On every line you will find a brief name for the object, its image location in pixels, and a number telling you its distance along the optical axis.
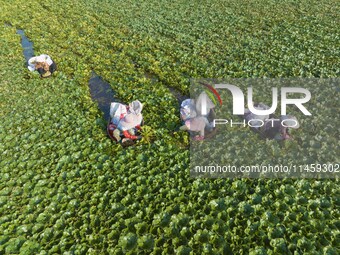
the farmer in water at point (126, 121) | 9.25
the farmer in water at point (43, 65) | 13.68
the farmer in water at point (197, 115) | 9.00
